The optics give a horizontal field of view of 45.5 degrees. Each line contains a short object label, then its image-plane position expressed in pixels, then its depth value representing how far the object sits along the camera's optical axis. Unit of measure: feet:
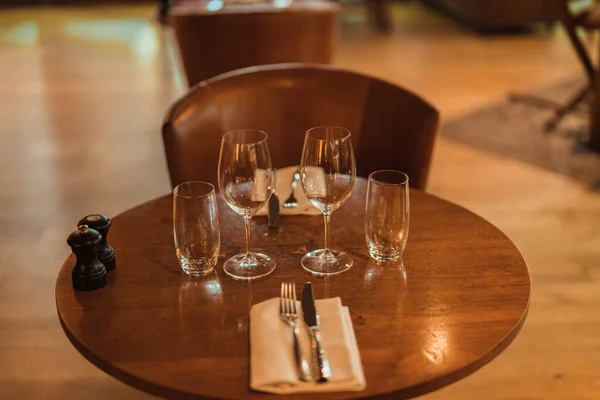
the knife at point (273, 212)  4.59
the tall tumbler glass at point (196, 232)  3.80
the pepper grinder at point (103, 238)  4.00
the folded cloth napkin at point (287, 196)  4.70
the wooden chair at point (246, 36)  10.65
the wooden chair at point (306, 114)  5.91
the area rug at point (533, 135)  11.64
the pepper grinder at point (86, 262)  3.79
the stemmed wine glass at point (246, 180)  3.98
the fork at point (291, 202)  4.75
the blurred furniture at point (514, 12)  19.80
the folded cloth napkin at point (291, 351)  3.10
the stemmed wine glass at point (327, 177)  4.05
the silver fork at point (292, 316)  3.18
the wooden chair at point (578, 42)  11.88
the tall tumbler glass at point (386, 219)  4.01
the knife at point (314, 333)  3.17
